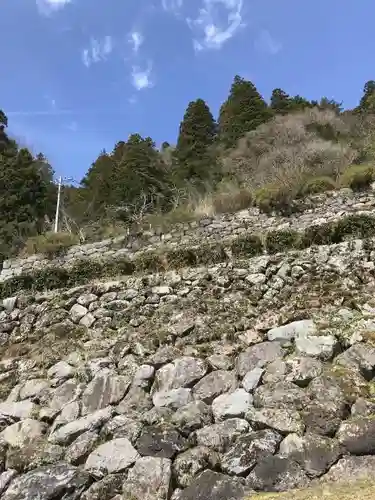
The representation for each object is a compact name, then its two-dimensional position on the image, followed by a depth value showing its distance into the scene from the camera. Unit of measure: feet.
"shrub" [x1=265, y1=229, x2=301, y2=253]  31.12
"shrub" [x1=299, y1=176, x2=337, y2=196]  42.11
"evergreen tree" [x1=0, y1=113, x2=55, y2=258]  67.51
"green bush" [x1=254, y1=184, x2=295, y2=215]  40.93
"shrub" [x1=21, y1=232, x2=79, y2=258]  47.26
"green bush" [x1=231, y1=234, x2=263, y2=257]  31.65
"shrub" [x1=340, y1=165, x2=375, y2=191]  40.47
